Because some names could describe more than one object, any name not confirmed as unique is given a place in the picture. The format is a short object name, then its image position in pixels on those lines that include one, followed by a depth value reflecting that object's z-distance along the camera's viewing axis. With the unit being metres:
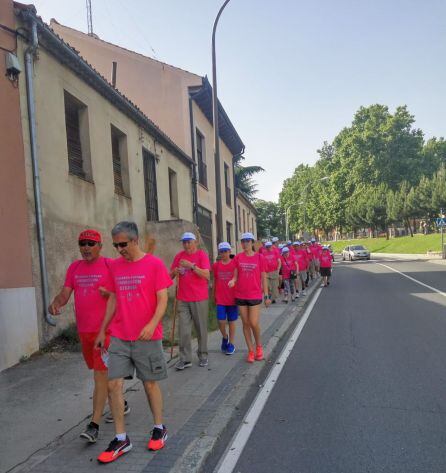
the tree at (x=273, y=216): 74.46
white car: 39.94
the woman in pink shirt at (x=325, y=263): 17.83
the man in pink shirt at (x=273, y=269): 12.61
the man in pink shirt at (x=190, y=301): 6.10
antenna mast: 18.37
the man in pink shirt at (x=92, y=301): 3.86
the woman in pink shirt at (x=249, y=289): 6.39
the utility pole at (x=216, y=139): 11.55
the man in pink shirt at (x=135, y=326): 3.54
